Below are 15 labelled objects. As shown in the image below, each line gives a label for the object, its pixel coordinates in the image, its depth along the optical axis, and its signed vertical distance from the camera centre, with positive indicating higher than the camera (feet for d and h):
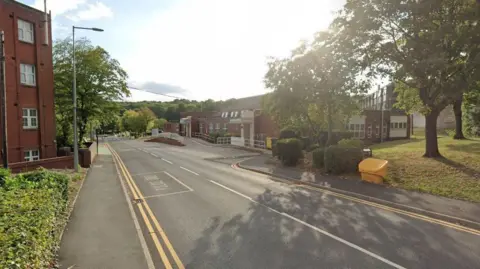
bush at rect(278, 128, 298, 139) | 108.88 -5.38
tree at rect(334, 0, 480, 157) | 43.57 +12.37
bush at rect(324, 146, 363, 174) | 52.37 -7.03
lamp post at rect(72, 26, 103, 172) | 64.13 -4.86
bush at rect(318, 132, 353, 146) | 106.20 -6.06
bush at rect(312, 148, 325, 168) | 60.03 -7.76
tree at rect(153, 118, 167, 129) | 318.39 -5.02
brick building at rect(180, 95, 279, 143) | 134.85 -1.29
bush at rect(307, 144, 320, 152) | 94.65 -8.77
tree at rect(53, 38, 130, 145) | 94.48 +12.02
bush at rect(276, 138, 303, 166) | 69.41 -7.59
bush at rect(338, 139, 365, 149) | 56.67 -4.60
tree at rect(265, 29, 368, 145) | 56.44 +8.48
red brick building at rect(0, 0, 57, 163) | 67.87 +8.38
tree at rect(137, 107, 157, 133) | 273.38 -1.15
